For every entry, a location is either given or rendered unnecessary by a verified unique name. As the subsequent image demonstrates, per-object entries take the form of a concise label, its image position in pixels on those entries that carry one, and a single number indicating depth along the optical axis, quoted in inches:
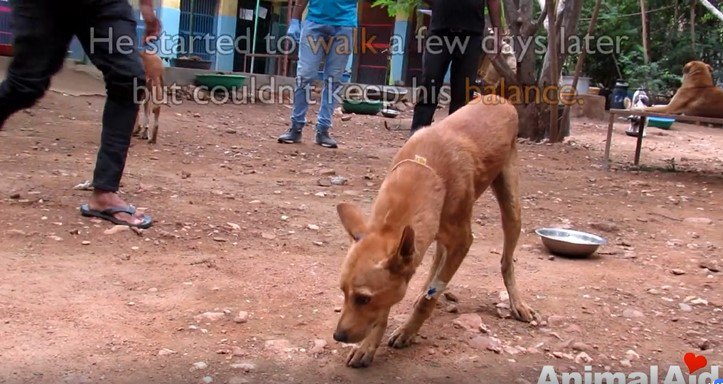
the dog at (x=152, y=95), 278.5
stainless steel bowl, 166.1
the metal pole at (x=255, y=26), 692.5
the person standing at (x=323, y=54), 292.8
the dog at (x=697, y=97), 316.5
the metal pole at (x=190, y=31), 679.7
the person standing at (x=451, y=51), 239.9
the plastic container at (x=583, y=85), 712.5
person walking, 135.8
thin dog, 93.0
